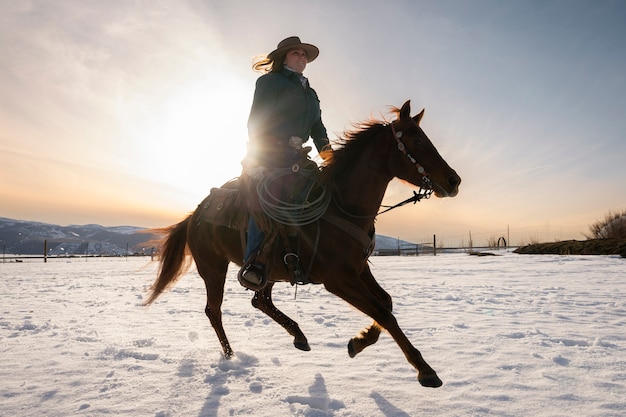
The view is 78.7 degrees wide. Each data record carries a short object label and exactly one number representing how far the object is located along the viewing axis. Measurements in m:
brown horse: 3.26
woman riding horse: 3.96
